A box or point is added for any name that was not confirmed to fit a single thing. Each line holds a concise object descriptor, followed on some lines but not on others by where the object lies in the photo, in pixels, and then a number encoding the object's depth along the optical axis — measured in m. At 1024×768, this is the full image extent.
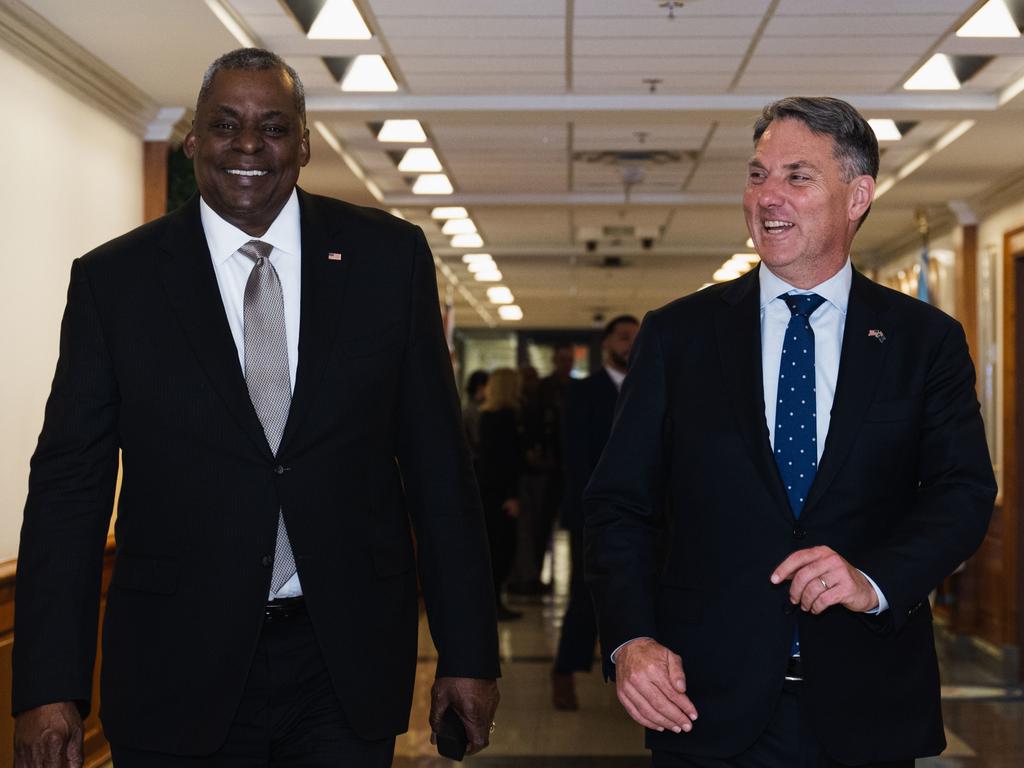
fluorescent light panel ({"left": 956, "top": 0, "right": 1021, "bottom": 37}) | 5.92
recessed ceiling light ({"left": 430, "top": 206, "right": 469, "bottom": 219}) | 11.78
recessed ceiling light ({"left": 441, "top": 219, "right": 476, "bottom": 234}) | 12.72
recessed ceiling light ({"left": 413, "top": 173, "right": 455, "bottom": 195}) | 10.31
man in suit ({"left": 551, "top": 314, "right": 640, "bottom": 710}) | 6.61
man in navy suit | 2.29
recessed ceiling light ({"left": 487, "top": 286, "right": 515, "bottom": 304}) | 20.06
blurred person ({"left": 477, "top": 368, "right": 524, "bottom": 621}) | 9.57
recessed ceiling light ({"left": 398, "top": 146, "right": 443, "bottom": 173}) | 9.27
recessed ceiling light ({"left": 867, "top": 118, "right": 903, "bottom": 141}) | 8.12
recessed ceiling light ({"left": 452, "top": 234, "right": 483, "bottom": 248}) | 13.86
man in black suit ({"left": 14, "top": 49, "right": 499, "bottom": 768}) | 2.22
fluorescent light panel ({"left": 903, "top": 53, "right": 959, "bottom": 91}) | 6.77
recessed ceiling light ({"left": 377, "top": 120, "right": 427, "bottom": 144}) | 8.37
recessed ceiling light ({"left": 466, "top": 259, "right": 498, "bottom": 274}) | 16.09
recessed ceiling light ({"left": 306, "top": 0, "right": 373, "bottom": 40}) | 5.94
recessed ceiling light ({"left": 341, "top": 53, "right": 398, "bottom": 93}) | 6.84
